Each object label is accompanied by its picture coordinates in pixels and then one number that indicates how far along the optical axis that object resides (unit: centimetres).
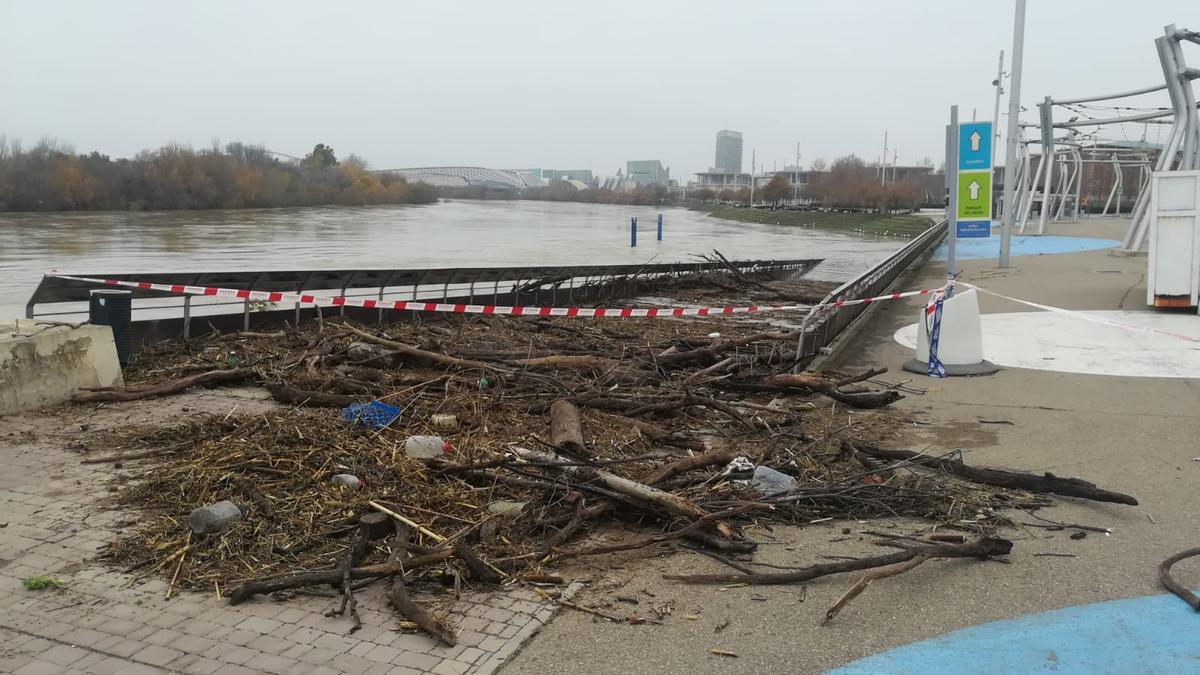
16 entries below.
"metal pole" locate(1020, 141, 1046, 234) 4606
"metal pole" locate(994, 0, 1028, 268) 2553
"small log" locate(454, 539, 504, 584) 451
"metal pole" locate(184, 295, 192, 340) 1034
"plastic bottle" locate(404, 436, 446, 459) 607
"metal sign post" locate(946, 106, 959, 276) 1518
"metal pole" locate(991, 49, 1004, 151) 3556
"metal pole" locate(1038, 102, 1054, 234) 4276
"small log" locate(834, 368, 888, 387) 902
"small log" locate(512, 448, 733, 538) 518
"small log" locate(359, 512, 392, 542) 491
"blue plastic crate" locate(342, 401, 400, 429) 692
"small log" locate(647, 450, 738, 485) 587
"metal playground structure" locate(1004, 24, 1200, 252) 2773
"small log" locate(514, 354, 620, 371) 911
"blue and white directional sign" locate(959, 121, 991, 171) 1523
